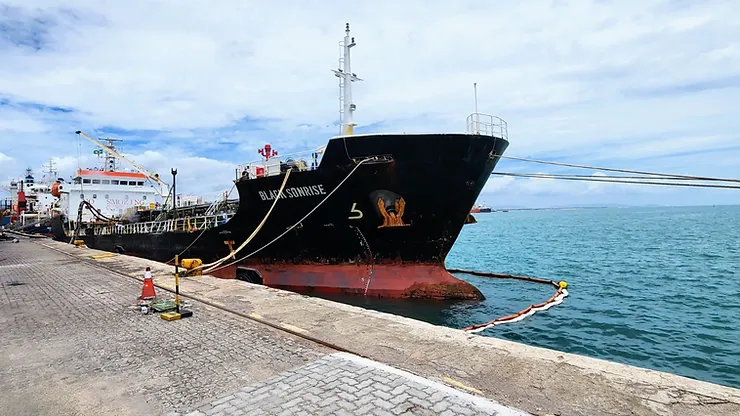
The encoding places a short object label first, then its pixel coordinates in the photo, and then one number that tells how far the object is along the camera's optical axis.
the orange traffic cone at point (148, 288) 7.53
